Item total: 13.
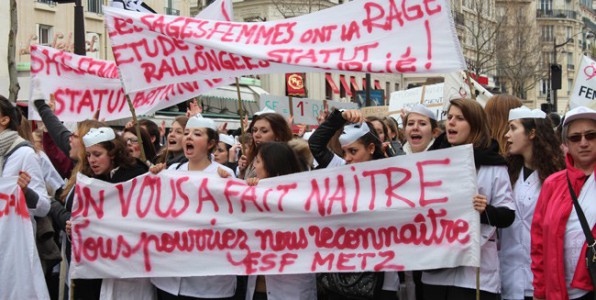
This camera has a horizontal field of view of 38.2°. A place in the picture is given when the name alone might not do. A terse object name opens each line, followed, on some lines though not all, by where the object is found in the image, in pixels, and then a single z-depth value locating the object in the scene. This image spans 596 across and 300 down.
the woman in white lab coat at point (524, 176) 5.18
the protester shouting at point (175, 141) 6.98
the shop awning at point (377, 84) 52.55
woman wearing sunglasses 4.27
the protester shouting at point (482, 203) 4.95
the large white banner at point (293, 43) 5.15
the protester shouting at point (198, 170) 5.51
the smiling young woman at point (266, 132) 6.23
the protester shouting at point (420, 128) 5.62
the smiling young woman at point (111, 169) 5.77
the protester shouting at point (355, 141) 5.31
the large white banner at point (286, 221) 5.07
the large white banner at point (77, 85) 6.97
